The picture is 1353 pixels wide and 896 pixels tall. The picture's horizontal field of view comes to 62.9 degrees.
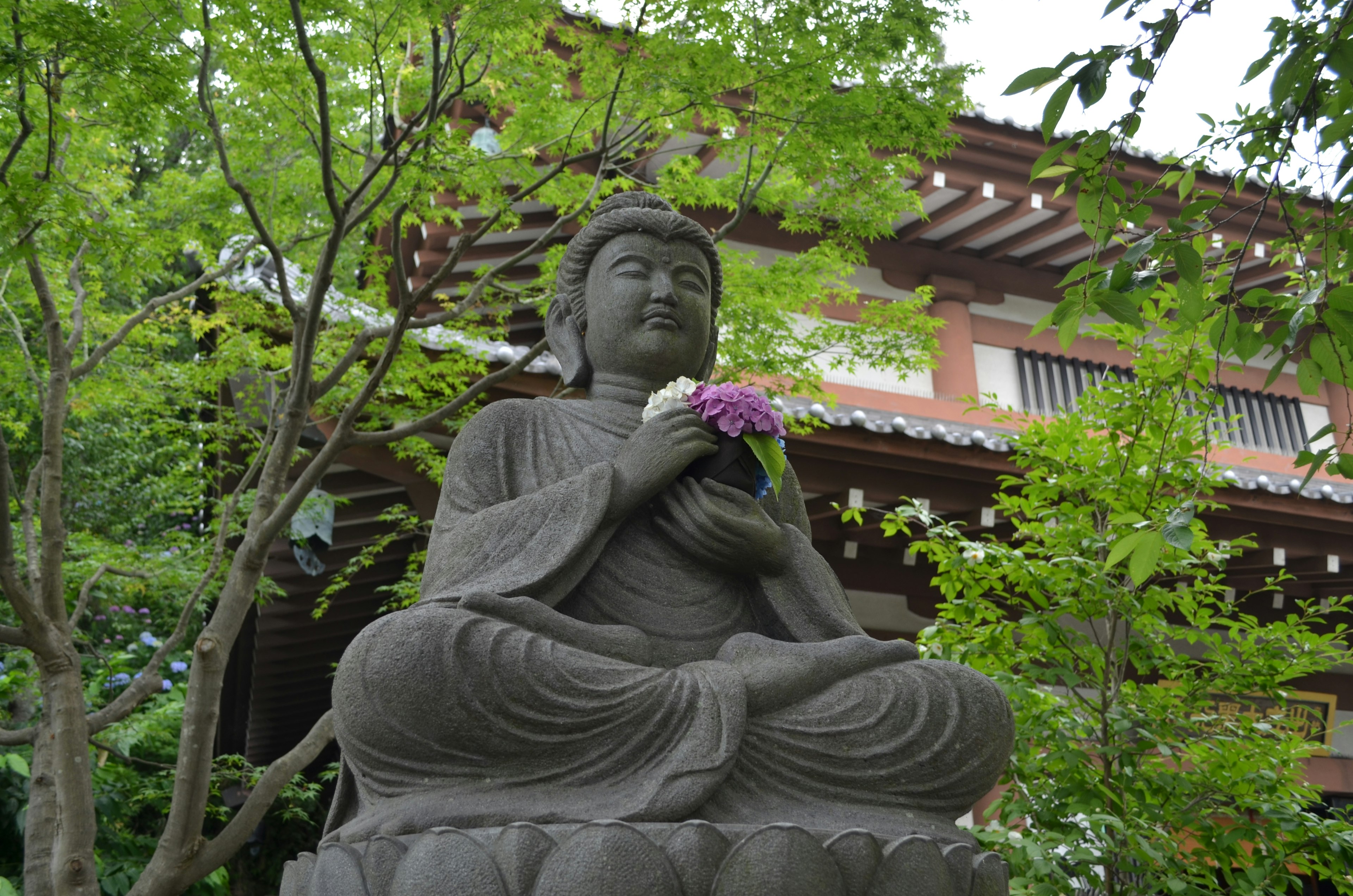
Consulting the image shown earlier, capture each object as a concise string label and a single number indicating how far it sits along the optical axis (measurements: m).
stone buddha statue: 2.22
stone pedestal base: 1.98
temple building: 6.43
